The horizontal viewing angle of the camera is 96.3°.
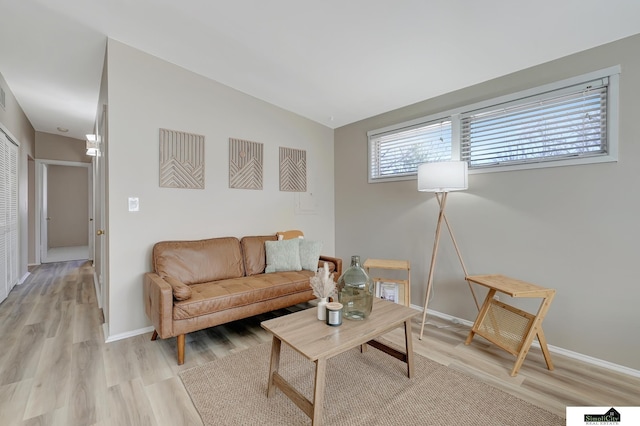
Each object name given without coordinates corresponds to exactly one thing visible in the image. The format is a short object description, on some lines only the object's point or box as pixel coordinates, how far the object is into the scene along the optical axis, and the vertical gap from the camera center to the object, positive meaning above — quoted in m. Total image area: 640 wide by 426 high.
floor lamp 2.61 +0.30
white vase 1.91 -0.67
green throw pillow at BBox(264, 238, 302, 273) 3.36 -0.53
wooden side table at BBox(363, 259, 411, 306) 3.12 -0.61
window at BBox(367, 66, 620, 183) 2.23 +0.77
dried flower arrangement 1.91 -0.50
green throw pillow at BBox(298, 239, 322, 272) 3.46 -0.54
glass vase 1.93 -0.57
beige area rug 1.65 -1.19
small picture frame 3.20 -0.90
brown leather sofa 2.29 -0.72
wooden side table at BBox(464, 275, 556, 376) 2.12 -0.89
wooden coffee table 1.49 -0.73
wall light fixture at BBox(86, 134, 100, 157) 4.11 +1.00
